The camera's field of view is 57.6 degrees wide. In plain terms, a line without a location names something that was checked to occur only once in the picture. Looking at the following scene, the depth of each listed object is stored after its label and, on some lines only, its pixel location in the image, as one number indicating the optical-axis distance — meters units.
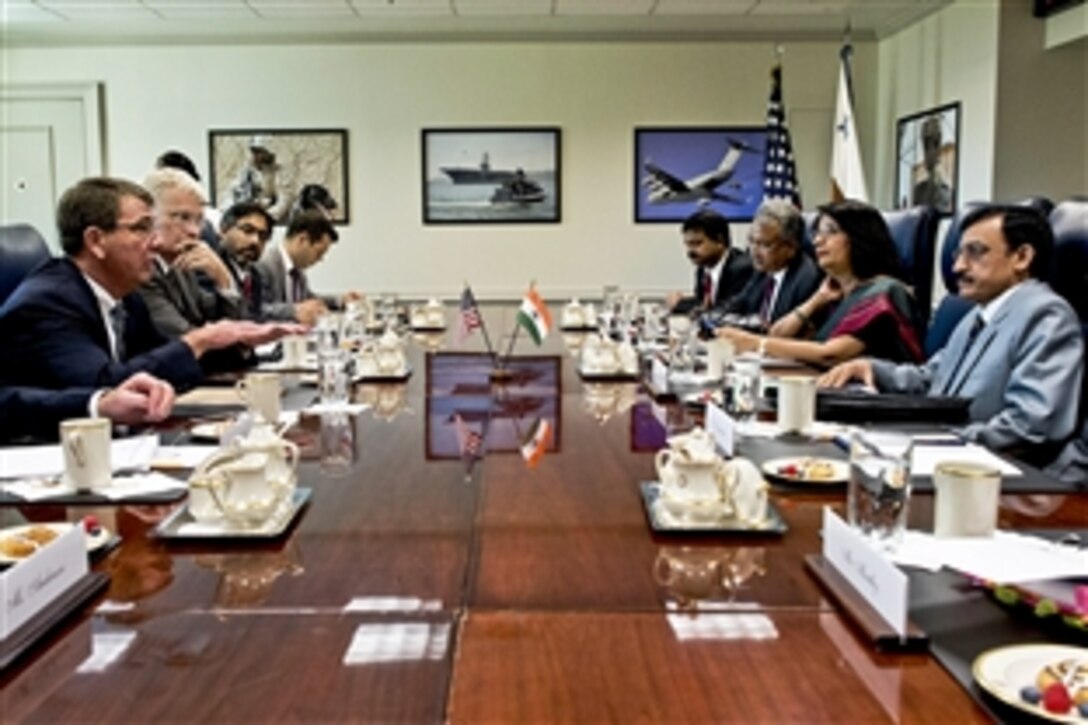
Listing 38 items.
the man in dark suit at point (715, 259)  4.97
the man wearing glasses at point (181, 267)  2.94
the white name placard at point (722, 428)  1.64
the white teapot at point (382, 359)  2.57
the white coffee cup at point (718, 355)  2.40
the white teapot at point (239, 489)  1.24
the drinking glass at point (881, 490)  1.13
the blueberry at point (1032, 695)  0.77
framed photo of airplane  6.91
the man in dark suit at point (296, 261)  4.41
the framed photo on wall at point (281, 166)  6.85
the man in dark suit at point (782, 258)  3.88
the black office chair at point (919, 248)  3.30
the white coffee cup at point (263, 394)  1.93
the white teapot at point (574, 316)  4.02
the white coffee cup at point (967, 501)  1.19
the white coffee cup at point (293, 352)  2.79
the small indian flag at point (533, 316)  2.61
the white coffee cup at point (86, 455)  1.42
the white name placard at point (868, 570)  0.91
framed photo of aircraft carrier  6.87
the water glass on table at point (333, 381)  2.21
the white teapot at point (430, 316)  4.06
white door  6.82
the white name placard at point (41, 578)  0.90
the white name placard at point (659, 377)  2.32
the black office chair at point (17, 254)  2.84
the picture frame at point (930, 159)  5.78
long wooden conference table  0.81
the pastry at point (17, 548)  1.10
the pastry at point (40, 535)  1.12
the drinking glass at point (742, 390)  1.91
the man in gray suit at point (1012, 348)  1.90
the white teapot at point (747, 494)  1.26
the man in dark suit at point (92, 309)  2.02
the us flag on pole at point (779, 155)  6.53
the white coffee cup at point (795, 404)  1.83
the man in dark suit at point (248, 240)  3.97
